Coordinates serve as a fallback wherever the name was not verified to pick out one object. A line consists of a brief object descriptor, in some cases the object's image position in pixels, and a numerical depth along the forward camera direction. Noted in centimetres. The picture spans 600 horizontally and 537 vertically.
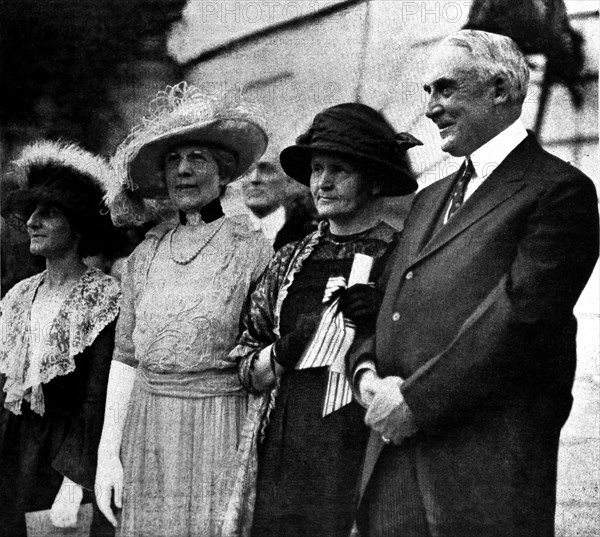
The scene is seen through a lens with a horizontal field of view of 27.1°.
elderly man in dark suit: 437
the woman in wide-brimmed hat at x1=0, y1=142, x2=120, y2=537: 519
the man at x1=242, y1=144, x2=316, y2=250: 504
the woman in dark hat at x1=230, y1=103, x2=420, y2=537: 468
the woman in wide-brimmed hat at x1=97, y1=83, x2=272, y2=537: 487
